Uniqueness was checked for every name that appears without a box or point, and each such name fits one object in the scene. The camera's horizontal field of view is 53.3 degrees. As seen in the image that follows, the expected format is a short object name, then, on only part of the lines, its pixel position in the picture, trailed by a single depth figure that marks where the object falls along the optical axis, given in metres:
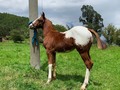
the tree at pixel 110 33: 17.43
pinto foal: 3.18
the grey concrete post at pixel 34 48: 3.80
